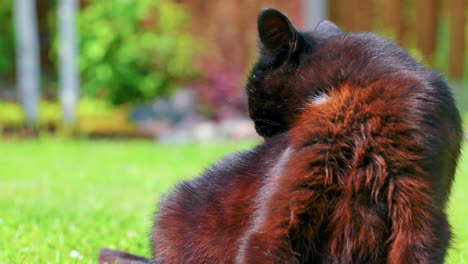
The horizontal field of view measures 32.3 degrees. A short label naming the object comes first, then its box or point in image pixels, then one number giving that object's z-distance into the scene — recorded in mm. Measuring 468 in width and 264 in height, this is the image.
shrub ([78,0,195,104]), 13211
